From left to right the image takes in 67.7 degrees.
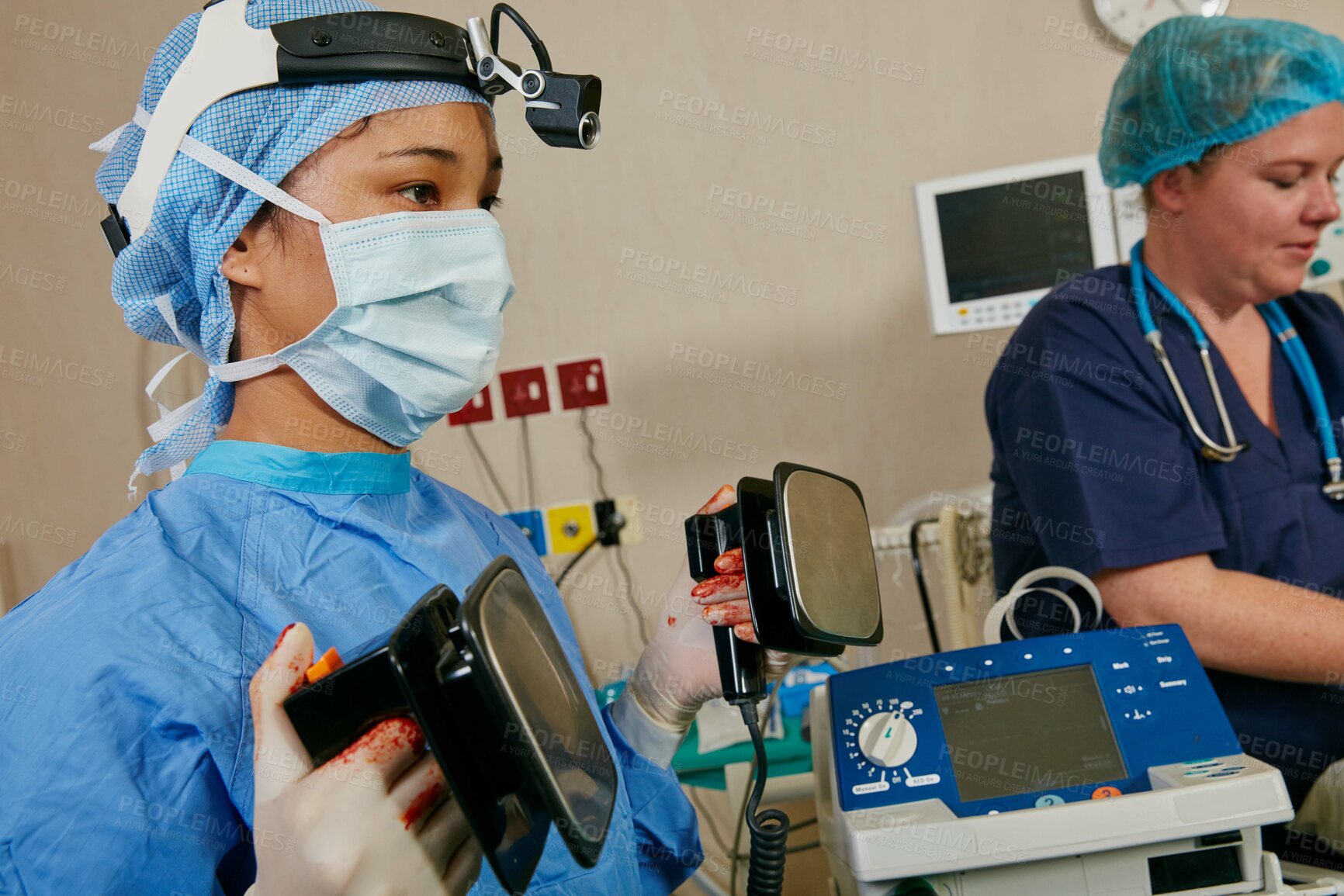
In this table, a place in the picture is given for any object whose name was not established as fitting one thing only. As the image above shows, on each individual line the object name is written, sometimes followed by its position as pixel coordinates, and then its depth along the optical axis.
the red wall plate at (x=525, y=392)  2.39
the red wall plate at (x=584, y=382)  2.37
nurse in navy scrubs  1.22
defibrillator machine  0.83
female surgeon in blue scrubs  0.63
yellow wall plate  2.36
